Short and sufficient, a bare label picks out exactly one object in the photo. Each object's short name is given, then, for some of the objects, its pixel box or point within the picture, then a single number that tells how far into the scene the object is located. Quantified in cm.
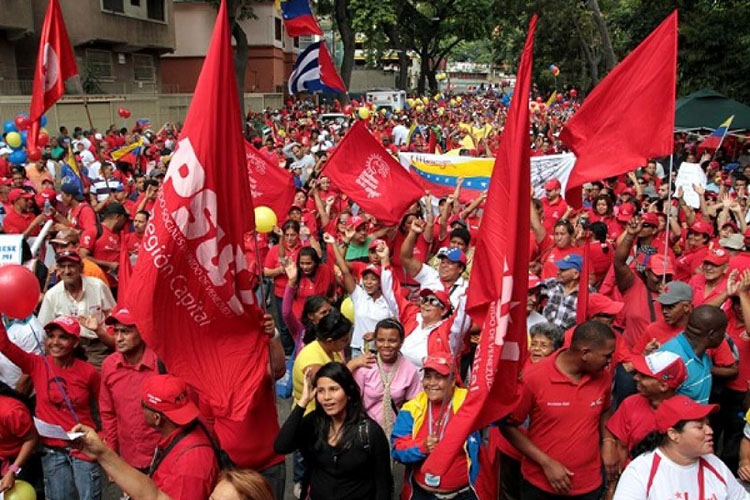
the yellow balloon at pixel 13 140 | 1349
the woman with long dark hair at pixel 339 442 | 355
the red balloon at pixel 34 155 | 955
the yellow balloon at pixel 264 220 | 653
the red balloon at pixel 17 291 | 411
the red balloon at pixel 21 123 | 1475
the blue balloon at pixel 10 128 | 1605
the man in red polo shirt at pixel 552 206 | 876
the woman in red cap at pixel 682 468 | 303
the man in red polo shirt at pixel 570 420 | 370
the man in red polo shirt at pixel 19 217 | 766
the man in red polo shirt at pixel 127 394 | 404
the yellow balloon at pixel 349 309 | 580
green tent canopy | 1582
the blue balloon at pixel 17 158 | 1245
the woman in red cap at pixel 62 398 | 406
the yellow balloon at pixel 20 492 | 359
